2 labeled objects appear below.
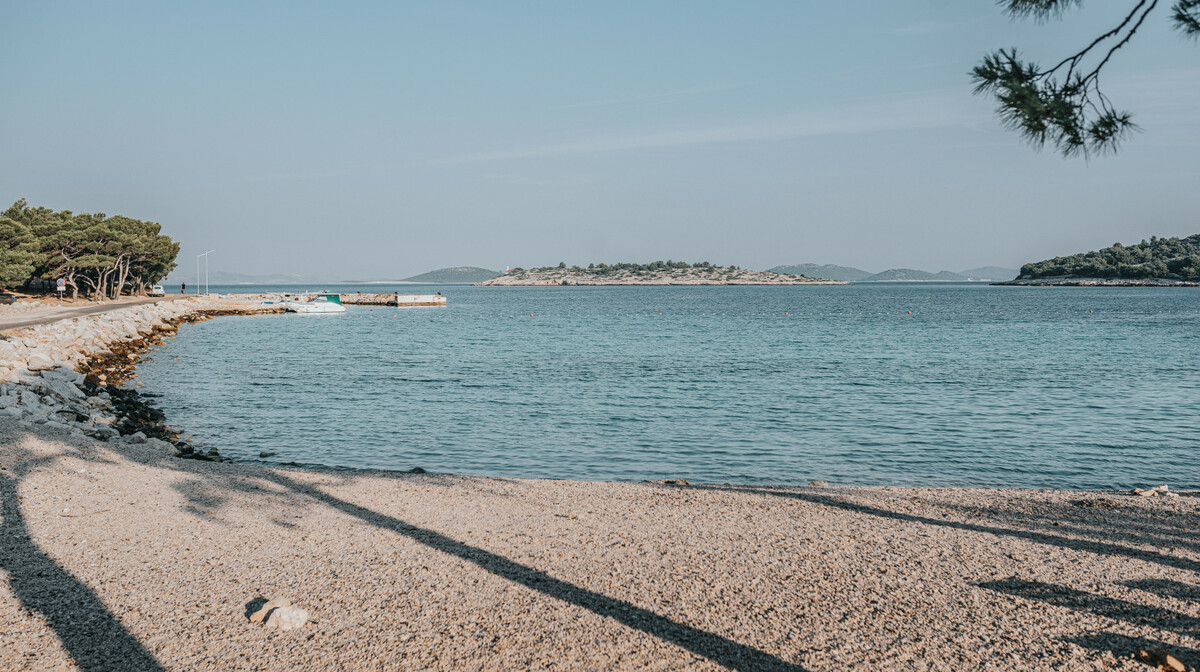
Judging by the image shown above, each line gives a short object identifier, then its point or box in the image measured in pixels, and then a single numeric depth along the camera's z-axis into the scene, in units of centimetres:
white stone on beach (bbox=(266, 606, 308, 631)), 595
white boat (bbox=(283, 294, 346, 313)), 8519
